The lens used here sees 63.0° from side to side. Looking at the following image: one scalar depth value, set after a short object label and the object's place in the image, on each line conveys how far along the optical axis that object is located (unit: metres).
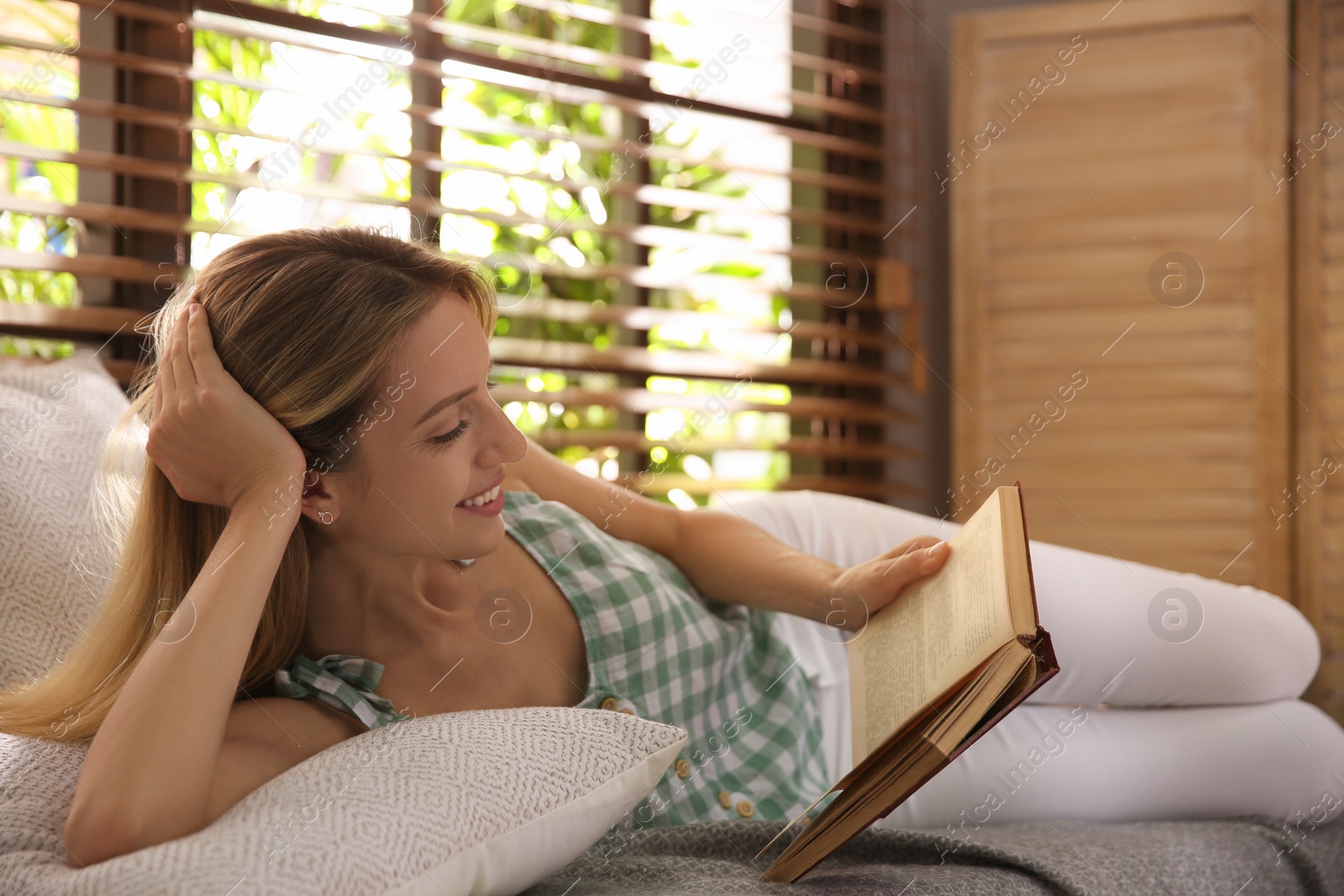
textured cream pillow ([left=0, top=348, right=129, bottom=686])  0.95
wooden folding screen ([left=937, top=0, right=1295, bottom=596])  2.28
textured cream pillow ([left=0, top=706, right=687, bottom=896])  0.65
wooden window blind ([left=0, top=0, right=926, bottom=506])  1.54
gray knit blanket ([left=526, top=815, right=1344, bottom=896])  0.84
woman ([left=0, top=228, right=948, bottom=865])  0.78
